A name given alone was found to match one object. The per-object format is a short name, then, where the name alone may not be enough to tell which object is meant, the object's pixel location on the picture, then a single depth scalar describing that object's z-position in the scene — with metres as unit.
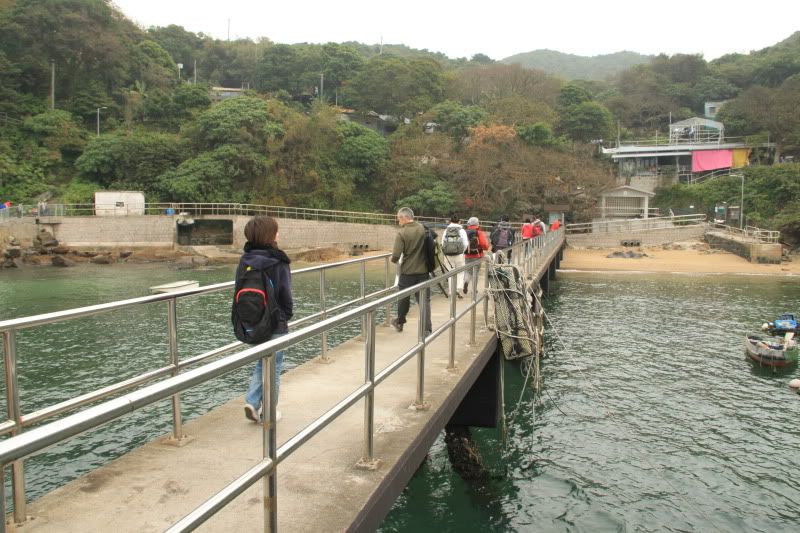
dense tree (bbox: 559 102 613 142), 57.03
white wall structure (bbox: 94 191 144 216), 43.69
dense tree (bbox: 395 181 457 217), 45.12
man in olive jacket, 8.91
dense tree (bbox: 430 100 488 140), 51.28
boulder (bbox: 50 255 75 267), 36.62
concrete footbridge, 2.91
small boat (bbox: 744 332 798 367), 14.02
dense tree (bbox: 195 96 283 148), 46.34
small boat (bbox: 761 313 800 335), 16.67
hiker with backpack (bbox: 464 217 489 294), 13.05
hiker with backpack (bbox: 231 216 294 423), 4.93
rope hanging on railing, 9.70
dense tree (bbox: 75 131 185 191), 46.91
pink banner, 59.52
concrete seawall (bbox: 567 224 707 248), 44.25
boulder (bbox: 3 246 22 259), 36.97
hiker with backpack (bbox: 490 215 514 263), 15.55
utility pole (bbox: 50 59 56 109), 53.68
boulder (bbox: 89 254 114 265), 38.00
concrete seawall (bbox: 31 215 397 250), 42.00
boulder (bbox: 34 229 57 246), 40.66
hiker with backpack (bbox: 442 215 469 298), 11.63
